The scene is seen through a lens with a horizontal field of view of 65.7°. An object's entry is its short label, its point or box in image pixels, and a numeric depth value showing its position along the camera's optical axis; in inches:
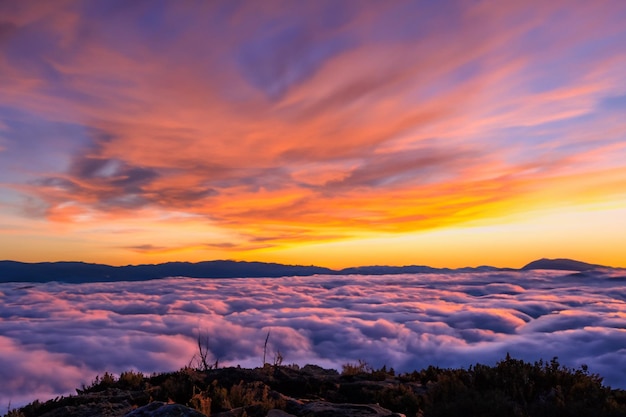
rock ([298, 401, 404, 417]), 291.0
